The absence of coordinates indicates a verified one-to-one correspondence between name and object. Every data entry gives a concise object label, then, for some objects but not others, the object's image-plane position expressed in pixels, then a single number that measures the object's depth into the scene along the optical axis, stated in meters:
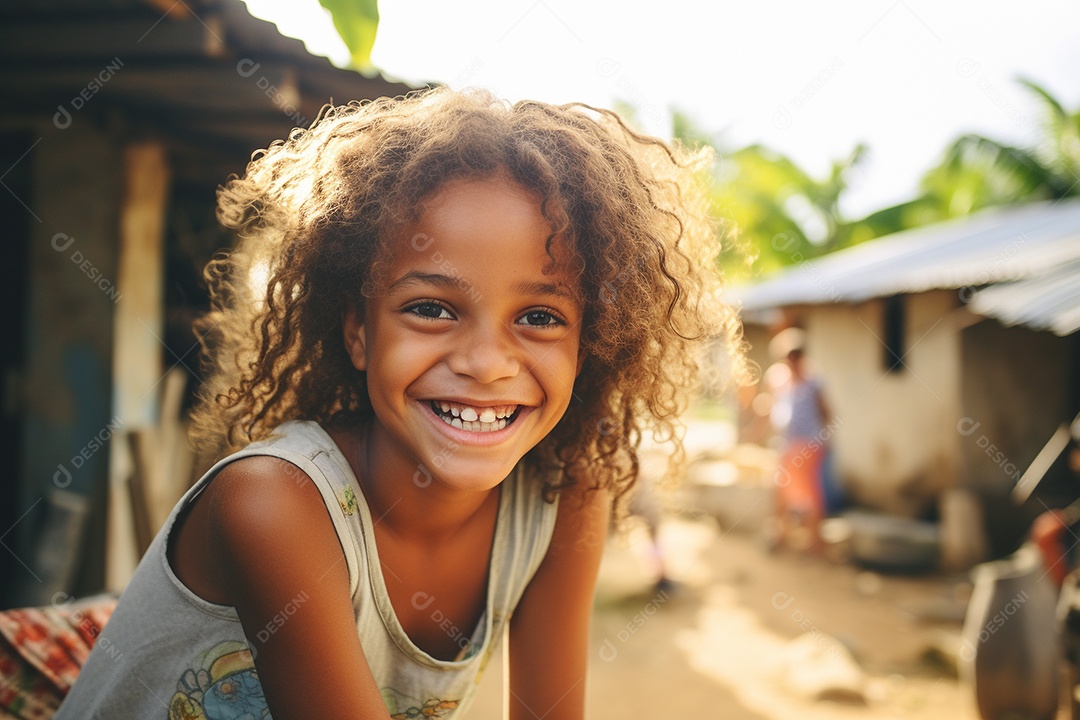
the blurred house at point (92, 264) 3.04
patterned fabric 1.49
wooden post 3.52
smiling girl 1.28
